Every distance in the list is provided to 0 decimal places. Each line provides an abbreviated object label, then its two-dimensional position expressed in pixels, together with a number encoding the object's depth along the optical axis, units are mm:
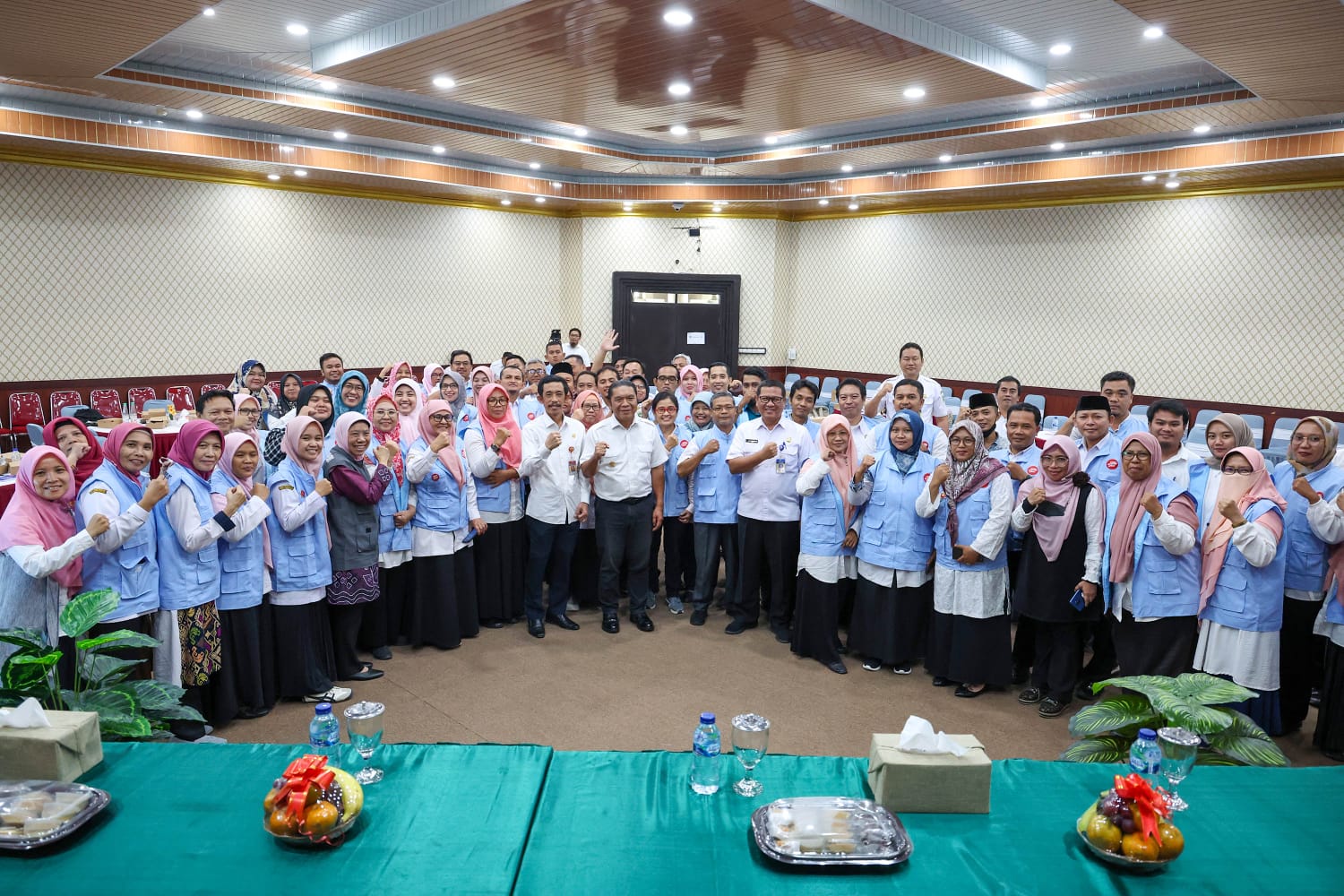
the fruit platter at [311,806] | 2059
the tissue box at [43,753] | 2328
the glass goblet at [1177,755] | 2305
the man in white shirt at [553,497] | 5660
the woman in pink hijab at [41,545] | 3484
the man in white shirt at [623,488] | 5746
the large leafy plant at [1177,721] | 2641
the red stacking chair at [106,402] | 9820
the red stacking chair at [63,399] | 9625
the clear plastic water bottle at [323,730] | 2377
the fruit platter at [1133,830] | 2012
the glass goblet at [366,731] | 2393
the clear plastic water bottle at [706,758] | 2326
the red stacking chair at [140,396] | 9972
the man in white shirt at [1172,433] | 4395
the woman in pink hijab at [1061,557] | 4473
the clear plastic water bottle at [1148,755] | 2361
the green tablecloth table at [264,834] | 1972
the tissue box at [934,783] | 2242
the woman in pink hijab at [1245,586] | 3965
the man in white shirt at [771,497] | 5574
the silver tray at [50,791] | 2039
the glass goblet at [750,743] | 2334
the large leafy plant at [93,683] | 2812
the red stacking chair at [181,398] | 10438
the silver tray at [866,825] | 2025
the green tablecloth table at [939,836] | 1993
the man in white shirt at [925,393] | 6961
